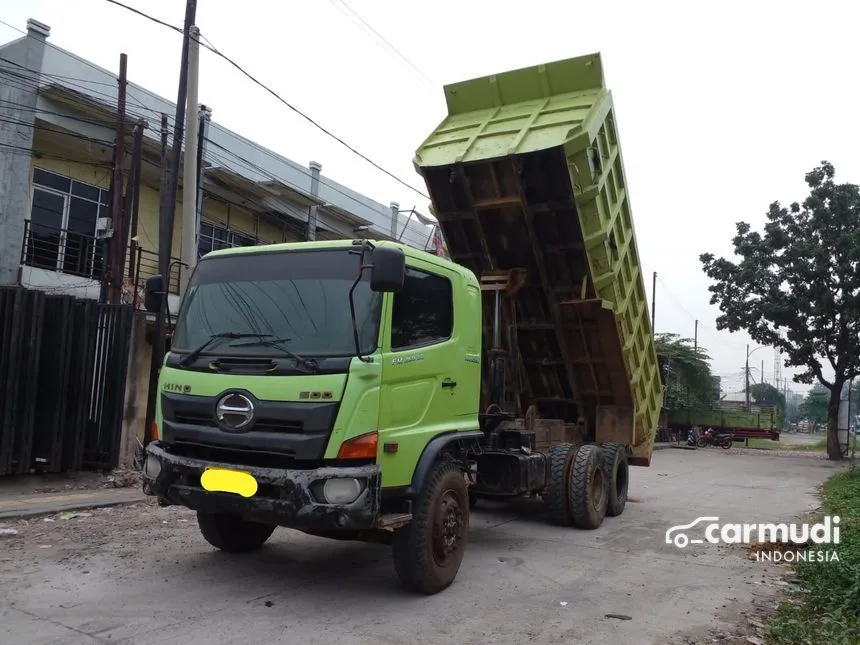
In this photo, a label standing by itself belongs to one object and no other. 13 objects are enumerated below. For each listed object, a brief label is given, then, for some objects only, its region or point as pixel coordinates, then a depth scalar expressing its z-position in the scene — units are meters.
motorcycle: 29.09
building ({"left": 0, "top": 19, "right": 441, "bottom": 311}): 12.32
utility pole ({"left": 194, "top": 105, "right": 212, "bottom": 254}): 14.13
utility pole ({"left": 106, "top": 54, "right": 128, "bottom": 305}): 10.59
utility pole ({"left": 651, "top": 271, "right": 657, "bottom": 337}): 37.02
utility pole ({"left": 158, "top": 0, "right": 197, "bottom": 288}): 9.84
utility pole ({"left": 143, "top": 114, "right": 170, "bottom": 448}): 9.11
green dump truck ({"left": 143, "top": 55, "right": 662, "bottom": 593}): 4.30
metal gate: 8.46
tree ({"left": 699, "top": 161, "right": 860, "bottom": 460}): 21.11
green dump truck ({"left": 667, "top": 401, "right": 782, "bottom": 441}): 29.45
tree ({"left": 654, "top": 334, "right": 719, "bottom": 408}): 30.58
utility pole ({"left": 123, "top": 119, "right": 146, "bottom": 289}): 12.24
